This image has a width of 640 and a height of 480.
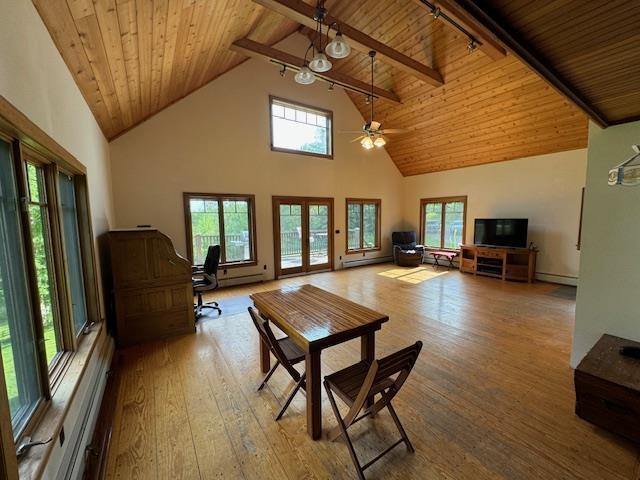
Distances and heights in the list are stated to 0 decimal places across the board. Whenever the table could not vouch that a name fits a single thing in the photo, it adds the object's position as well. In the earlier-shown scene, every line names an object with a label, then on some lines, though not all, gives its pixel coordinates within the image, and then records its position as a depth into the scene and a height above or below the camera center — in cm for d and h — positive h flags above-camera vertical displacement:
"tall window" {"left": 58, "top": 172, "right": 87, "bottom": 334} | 215 -25
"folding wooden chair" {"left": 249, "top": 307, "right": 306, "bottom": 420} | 181 -106
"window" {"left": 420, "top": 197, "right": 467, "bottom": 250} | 721 -21
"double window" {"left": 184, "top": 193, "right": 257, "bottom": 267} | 519 -20
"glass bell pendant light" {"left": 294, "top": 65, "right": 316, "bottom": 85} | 317 +168
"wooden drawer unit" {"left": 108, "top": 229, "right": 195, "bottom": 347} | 302 -83
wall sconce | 146 +20
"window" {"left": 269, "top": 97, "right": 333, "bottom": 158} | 606 +211
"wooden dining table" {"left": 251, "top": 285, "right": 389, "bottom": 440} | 165 -73
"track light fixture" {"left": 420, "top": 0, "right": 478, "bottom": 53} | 308 +241
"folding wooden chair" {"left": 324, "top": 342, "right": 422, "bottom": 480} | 136 -105
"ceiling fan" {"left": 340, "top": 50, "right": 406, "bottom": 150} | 407 +126
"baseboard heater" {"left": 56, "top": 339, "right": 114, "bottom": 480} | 140 -131
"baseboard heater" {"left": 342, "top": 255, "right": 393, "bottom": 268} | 747 -137
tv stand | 573 -113
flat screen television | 582 -43
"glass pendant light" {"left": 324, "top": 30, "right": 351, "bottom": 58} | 263 +169
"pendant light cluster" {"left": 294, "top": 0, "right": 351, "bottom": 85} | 266 +168
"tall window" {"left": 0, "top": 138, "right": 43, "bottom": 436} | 117 -45
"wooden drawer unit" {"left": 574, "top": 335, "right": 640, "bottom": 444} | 163 -116
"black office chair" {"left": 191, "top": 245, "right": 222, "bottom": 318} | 401 -91
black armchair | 756 -102
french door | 623 -45
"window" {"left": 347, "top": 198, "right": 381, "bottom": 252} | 756 -28
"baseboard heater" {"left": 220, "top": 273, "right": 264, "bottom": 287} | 557 -136
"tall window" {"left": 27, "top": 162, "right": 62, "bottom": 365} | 159 -23
